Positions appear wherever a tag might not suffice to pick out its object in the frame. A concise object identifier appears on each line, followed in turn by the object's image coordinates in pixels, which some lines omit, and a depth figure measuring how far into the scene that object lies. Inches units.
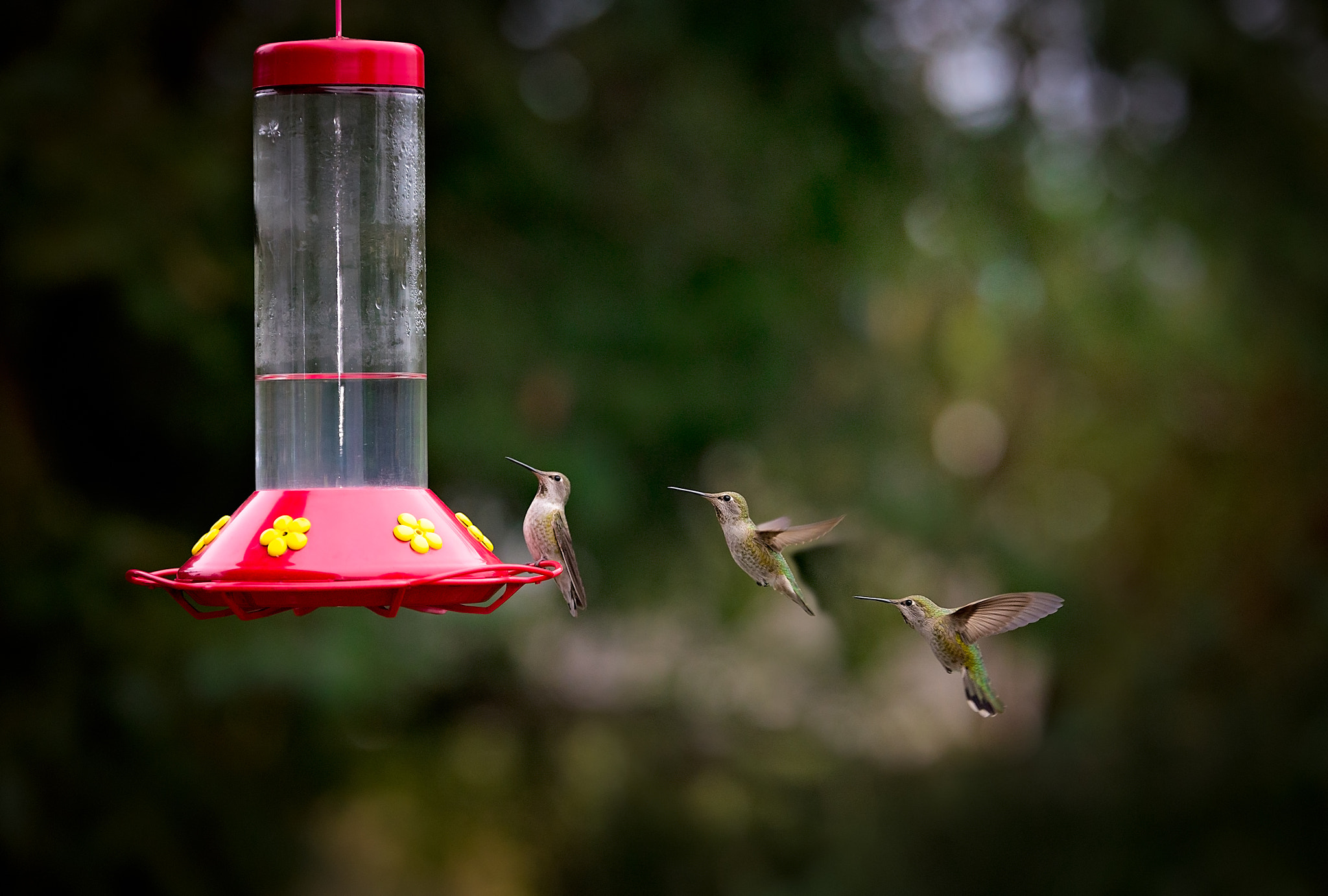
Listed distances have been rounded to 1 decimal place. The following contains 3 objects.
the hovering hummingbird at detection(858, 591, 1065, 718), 237.6
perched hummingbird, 235.6
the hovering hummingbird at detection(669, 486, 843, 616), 247.8
